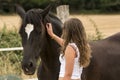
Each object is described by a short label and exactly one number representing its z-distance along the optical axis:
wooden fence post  10.27
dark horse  6.00
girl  4.74
